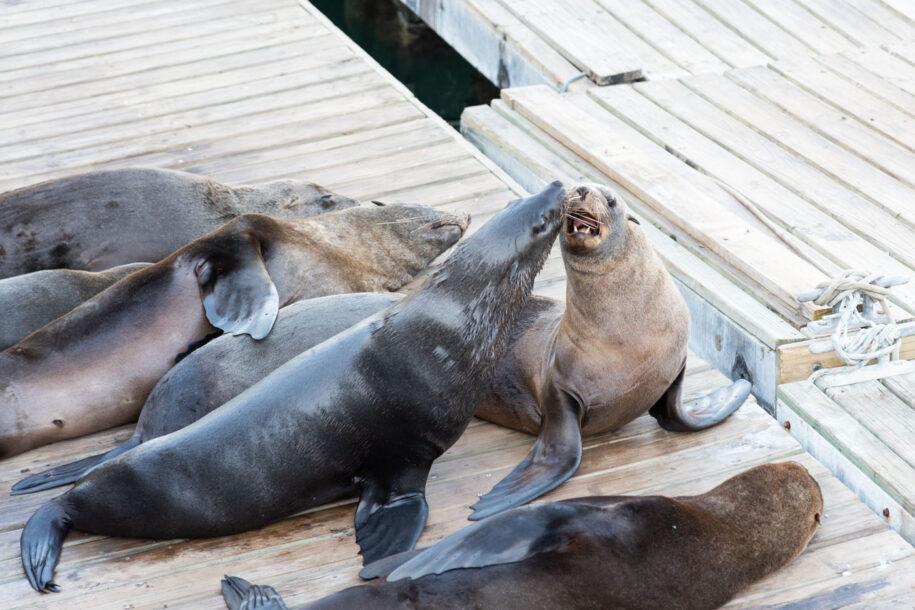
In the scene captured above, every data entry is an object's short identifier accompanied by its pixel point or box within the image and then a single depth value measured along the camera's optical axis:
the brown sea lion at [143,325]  7.48
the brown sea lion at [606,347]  6.82
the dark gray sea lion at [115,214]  9.26
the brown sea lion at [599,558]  5.23
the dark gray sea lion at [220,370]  7.03
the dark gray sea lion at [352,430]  6.29
